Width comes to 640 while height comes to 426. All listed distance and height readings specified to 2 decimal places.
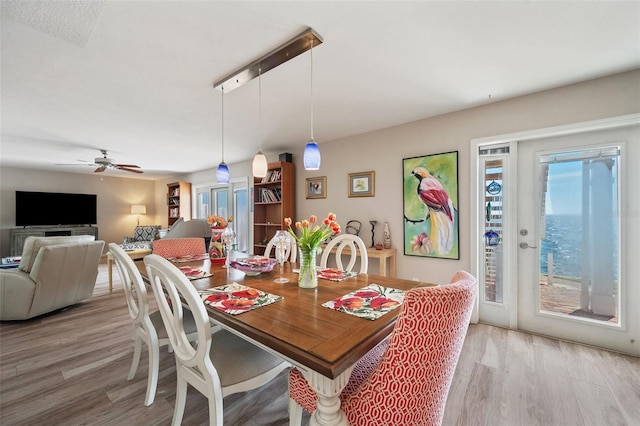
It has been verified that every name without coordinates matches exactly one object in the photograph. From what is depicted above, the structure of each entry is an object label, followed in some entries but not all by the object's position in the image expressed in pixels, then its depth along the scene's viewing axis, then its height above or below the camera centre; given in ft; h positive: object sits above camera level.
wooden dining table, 2.73 -1.47
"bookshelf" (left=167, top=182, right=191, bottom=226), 21.44 +1.08
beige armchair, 9.14 -2.34
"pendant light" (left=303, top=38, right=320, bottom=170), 5.85 +1.31
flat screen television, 18.75 +0.38
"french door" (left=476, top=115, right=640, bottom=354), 6.91 -0.75
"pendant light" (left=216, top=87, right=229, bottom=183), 8.11 +1.25
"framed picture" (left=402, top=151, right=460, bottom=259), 9.16 +0.23
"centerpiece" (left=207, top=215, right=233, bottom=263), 7.18 -0.97
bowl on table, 5.94 -1.24
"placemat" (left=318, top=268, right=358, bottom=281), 5.69 -1.45
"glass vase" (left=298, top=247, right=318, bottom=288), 4.94 -1.08
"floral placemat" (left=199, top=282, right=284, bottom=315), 3.95 -1.45
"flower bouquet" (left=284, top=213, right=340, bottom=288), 4.87 -0.62
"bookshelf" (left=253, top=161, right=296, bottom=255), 13.70 +0.62
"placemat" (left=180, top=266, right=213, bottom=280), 5.83 -1.43
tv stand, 18.12 -1.41
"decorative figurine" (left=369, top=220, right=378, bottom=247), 11.02 -0.80
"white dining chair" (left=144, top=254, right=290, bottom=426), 3.45 -2.35
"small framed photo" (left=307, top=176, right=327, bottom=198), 12.85 +1.30
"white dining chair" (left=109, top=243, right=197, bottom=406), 5.06 -2.39
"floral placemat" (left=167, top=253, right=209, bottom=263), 7.66 -1.40
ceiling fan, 13.88 +2.79
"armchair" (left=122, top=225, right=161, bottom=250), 20.70 -1.74
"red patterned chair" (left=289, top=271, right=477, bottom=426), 2.48 -1.56
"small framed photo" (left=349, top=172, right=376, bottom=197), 11.19 +1.25
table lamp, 23.58 +0.40
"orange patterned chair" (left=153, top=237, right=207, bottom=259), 8.08 -1.11
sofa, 15.72 -1.05
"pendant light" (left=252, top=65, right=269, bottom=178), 6.77 +1.27
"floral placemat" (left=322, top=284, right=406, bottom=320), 3.76 -1.46
